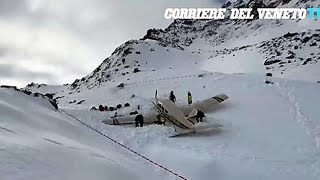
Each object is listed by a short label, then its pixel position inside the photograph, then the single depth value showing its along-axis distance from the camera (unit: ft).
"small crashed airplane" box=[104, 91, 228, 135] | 60.70
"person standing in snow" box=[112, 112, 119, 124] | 70.63
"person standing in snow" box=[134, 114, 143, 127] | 69.00
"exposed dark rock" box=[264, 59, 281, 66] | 191.43
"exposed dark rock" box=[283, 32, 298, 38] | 233.88
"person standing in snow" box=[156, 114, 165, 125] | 68.40
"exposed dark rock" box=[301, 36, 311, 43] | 204.74
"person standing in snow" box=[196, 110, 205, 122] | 66.70
